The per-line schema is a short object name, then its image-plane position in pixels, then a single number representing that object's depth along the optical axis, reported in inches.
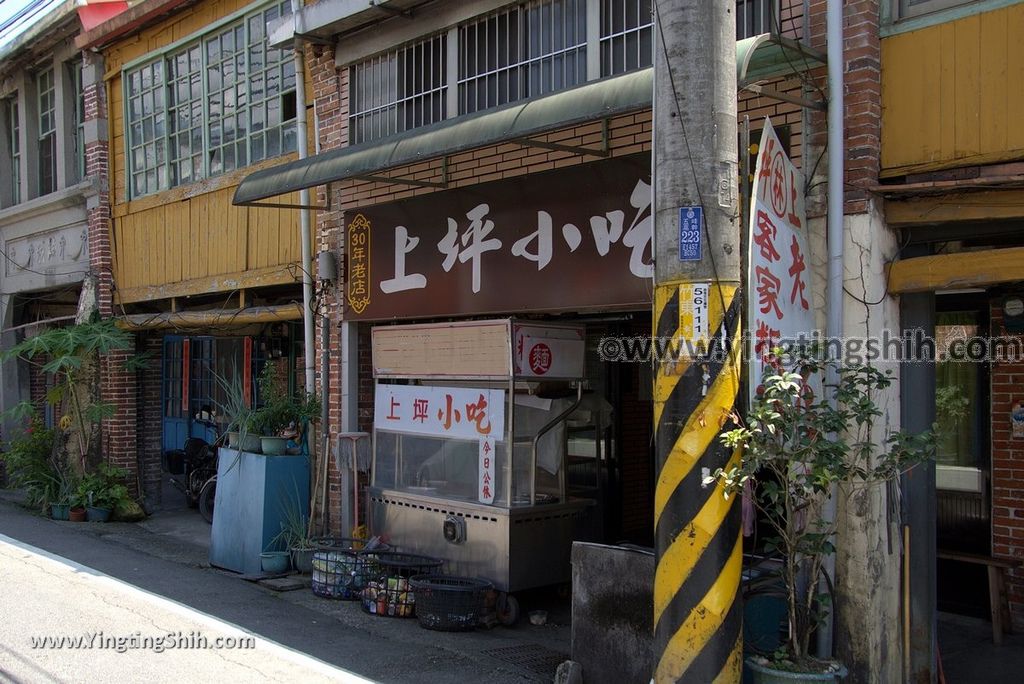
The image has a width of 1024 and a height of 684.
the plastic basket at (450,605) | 293.9
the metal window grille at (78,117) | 569.9
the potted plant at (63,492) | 500.4
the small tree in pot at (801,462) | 169.5
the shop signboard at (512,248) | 278.2
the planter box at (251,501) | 368.5
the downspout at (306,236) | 397.1
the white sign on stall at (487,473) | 314.7
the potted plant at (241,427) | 378.6
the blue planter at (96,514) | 494.2
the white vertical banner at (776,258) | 187.5
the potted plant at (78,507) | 494.6
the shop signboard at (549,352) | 310.0
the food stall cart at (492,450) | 309.6
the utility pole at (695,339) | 162.9
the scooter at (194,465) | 519.8
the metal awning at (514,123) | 217.9
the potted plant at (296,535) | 365.7
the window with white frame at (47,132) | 594.2
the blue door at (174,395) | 580.4
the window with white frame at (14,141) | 632.4
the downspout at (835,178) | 221.6
